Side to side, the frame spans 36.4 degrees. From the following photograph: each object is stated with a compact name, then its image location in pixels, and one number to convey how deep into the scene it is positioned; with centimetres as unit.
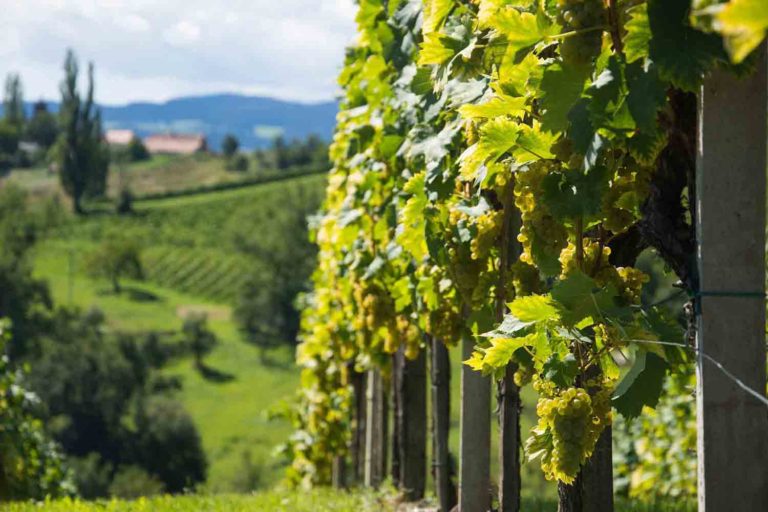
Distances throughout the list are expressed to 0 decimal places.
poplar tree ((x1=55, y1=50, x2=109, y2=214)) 9625
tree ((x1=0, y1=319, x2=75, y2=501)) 1086
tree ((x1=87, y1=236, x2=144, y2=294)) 7912
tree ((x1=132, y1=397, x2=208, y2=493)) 4612
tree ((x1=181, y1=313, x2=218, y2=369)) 6644
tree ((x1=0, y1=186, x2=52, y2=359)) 5809
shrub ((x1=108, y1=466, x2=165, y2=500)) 4175
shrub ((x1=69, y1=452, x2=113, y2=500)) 4186
